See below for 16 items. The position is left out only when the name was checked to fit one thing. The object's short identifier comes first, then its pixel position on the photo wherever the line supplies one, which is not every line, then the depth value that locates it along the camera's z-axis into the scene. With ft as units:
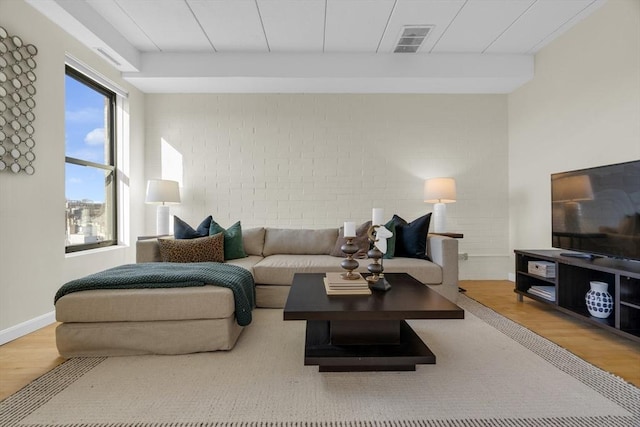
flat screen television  7.36
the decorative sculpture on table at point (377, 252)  7.02
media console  7.06
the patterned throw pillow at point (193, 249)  9.89
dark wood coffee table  5.37
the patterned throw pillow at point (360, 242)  10.83
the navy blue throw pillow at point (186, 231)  10.97
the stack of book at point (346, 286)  6.49
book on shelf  9.21
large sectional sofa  6.63
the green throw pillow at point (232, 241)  11.04
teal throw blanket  6.89
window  10.32
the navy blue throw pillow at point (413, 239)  10.75
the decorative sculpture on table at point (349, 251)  6.95
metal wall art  7.54
